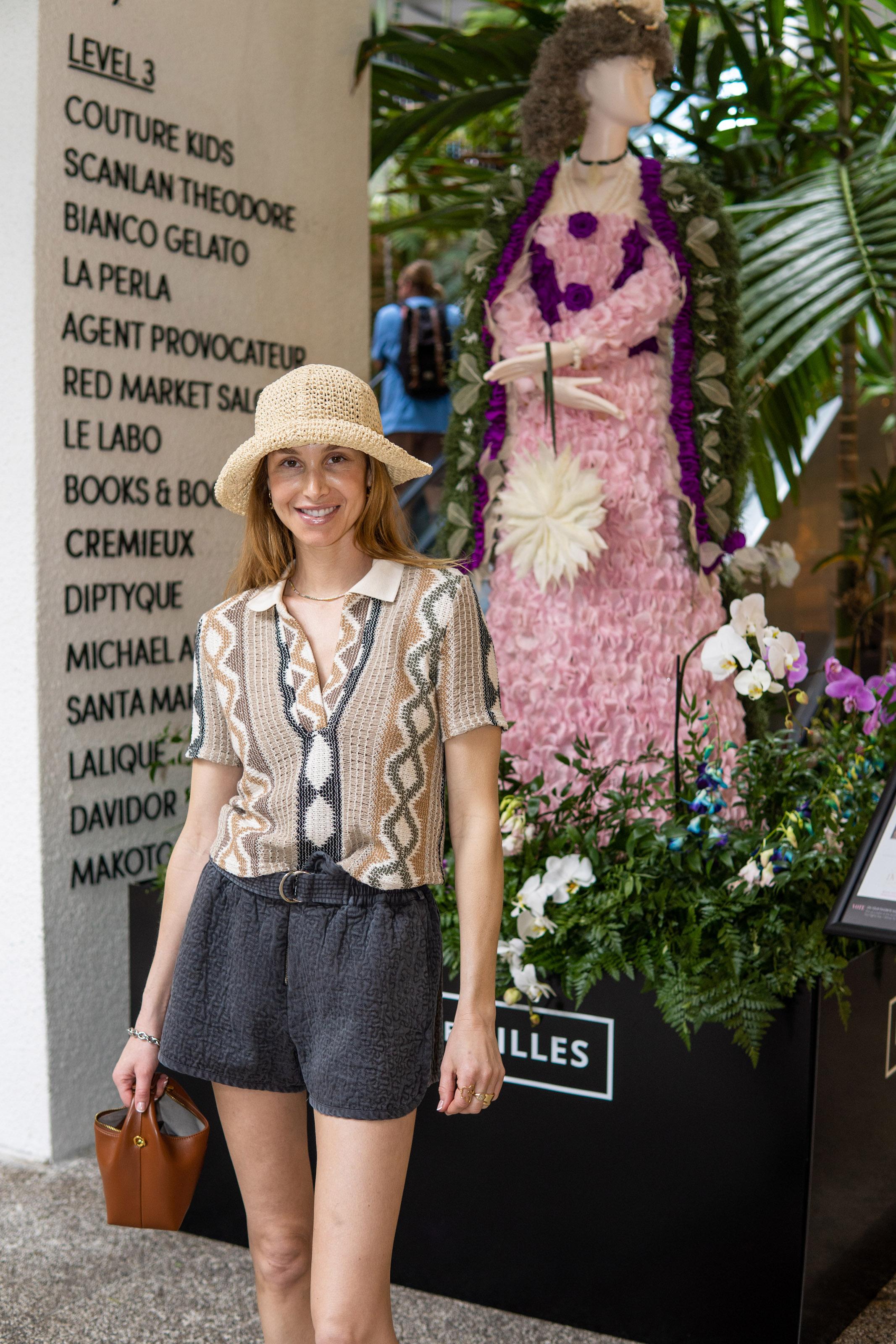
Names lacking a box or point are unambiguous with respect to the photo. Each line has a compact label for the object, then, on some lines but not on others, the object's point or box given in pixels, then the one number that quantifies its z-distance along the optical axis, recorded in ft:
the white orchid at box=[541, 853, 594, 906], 7.28
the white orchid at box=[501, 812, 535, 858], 7.52
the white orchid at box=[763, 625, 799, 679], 7.13
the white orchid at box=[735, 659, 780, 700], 7.09
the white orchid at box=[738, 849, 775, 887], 6.84
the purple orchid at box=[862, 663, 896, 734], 7.82
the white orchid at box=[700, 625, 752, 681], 7.23
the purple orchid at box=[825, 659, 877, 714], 7.47
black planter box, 6.70
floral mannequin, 9.11
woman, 4.74
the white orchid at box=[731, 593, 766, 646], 7.24
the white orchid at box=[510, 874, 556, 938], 7.20
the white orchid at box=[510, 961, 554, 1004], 7.19
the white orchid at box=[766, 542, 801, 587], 9.61
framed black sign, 6.13
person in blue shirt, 18.71
